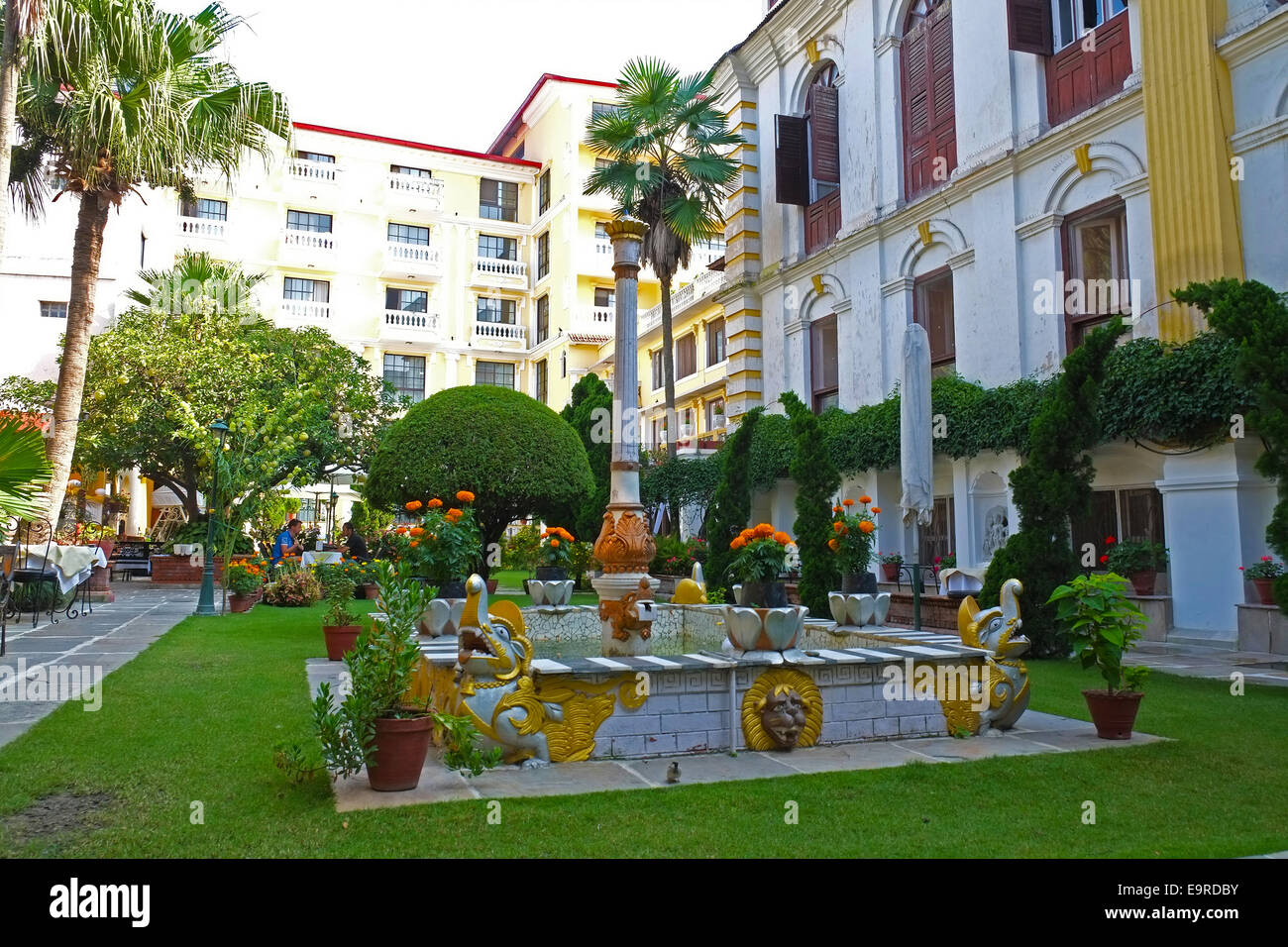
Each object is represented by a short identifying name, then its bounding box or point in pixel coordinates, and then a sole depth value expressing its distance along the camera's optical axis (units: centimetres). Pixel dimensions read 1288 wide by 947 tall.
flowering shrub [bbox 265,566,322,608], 1758
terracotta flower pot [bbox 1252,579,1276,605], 1088
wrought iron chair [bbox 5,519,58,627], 1243
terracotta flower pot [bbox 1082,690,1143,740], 622
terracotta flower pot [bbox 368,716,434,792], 486
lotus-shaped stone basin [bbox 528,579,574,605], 1122
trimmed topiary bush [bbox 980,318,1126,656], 1044
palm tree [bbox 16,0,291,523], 1330
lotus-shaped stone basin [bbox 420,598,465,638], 859
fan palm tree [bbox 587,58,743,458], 2306
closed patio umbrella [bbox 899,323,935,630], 1161
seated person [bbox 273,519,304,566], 2106
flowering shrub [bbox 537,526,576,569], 1205
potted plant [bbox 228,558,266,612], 1633
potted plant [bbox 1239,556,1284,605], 1072
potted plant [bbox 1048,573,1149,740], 619
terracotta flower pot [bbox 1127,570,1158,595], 1273
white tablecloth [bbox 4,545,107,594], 1299
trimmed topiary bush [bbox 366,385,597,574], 1653
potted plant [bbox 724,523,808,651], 614
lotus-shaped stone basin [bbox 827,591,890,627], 870
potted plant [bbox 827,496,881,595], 1093
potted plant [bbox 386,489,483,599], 978
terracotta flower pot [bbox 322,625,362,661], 1013
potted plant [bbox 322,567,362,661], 1016
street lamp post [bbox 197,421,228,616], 1561
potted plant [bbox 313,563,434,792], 482
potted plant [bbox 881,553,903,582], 1623
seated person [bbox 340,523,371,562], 1883
